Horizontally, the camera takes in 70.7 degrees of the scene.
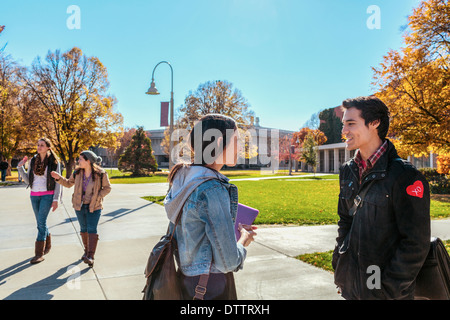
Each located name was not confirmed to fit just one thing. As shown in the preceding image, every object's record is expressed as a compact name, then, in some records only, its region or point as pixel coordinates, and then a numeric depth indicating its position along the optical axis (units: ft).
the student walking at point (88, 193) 17.06
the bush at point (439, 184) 56.85
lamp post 46.42
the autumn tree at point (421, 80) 38.63
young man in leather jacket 5.71
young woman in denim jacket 5.56
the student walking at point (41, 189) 17.22
